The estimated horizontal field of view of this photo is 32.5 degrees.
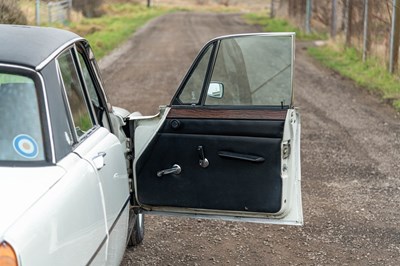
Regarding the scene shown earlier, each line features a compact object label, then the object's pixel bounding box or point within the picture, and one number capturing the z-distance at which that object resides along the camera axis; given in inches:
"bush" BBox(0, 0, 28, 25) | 605.2
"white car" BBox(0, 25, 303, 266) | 138.9
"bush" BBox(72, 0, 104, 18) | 1572.7
